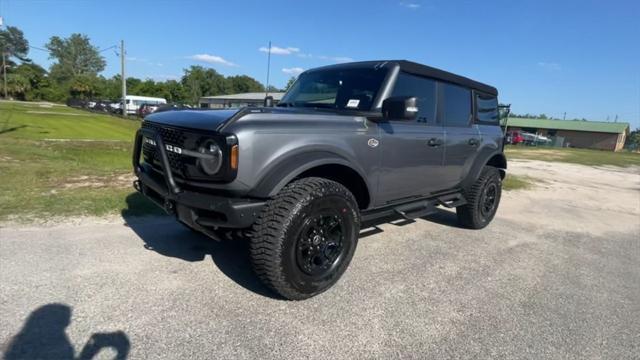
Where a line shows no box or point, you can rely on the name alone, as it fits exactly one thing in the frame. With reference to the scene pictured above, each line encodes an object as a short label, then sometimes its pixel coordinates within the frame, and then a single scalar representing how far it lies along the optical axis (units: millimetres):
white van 51031
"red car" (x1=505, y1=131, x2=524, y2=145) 43494
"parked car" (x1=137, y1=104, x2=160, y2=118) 33194
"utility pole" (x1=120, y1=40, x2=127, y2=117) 36666
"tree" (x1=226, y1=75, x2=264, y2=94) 108300
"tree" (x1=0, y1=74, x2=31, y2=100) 72938
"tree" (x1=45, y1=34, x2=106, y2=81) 101562
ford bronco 2895
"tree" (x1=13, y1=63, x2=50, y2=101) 75750
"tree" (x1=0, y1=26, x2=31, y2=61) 99125
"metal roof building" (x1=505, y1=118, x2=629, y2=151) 58781
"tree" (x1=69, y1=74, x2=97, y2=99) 78438
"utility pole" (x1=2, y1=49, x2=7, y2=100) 71262
